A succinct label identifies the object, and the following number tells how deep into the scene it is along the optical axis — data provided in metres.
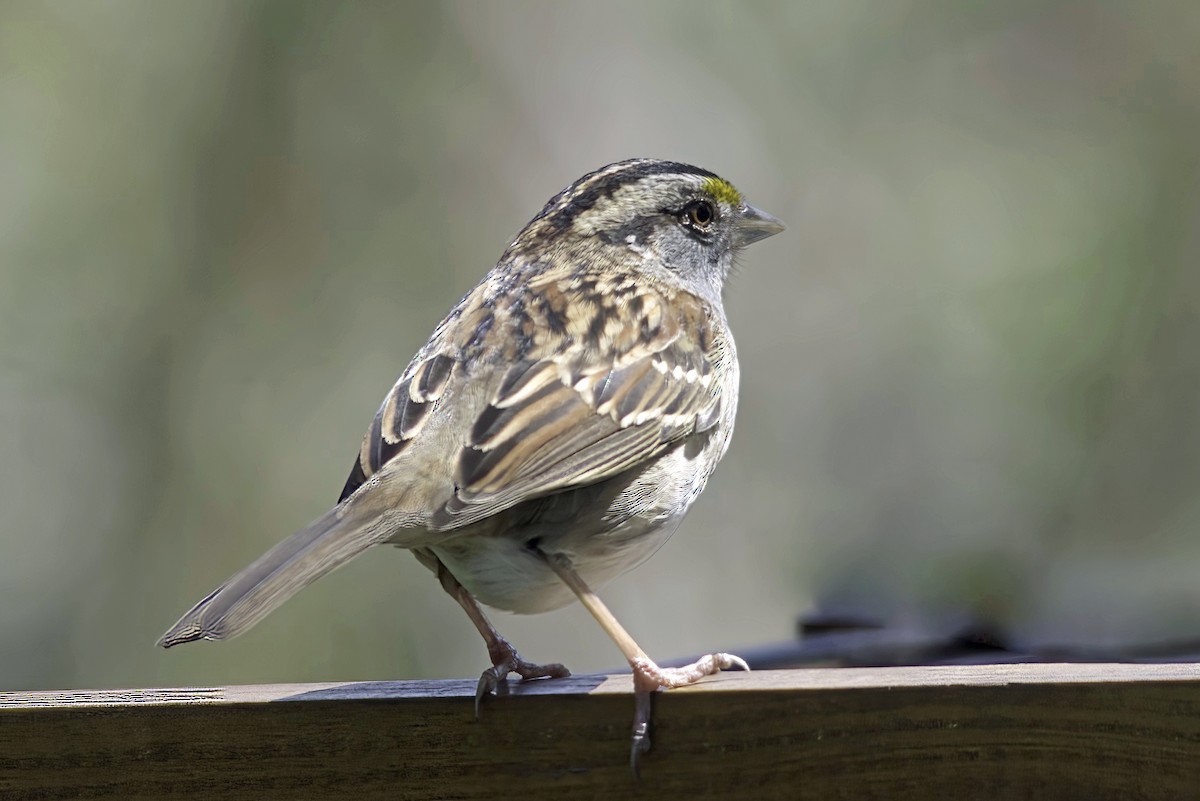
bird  4.60
